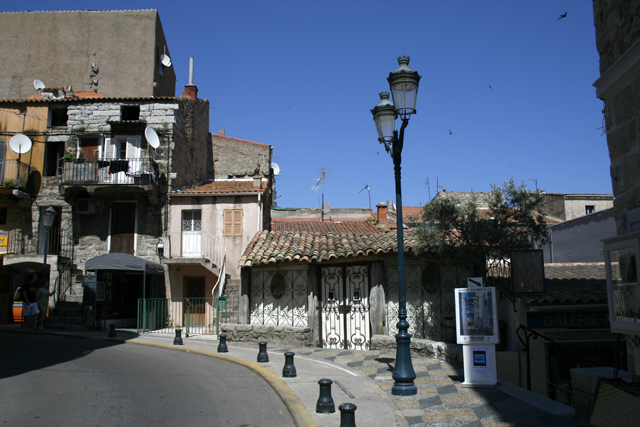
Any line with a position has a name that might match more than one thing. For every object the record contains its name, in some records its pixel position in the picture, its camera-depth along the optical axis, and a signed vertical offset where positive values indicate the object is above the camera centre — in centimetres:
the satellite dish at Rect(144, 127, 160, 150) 2070 +607
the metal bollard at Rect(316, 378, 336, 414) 657 -153
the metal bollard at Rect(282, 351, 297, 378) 888 -149
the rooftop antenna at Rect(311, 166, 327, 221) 3466 +534
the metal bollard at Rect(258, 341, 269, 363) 1045 -147
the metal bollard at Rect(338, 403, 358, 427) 523 -138
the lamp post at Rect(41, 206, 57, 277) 1680 +231
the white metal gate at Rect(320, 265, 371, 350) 1369 -69
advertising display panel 805 -56
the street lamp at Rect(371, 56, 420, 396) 782 +250
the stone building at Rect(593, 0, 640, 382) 548 +200
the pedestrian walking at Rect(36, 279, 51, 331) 1648 -57
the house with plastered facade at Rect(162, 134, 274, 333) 2084 +214
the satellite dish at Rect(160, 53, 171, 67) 2592 +1159
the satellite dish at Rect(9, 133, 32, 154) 2059 +586
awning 1766 +80
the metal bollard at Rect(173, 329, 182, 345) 1320 -142
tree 1179 +129
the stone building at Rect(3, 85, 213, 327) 2073 +404
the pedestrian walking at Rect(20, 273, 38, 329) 1644 -69
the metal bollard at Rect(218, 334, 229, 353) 1189 -145
